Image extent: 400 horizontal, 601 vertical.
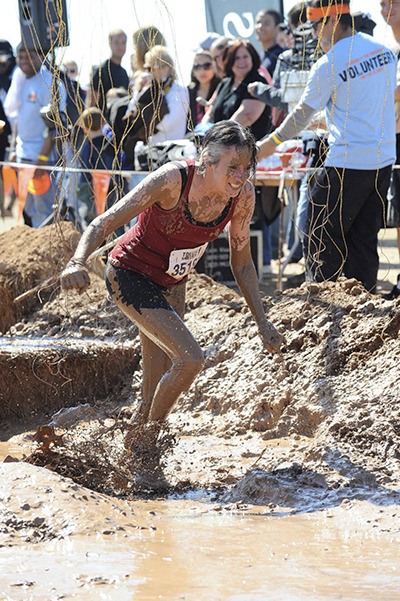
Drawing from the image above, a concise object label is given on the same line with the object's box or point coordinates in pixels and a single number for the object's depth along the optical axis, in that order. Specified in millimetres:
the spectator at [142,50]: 10183
